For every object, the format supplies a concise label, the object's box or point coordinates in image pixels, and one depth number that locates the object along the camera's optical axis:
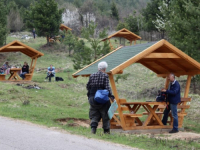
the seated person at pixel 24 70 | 24.20
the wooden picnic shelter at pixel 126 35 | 38.81
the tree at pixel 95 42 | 19.77
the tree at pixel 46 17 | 40.66
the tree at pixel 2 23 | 35.19
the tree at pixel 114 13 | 68.24
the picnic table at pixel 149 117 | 10.52
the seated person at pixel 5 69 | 24.63
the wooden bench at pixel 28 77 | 24.07
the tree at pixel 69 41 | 37.06
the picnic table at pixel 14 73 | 23.70
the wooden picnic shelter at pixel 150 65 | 10.30
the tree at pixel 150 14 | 44.38
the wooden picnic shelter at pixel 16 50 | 23.80
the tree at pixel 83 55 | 19.75
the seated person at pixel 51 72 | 24.94
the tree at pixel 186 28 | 13.35
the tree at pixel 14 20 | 58.38
